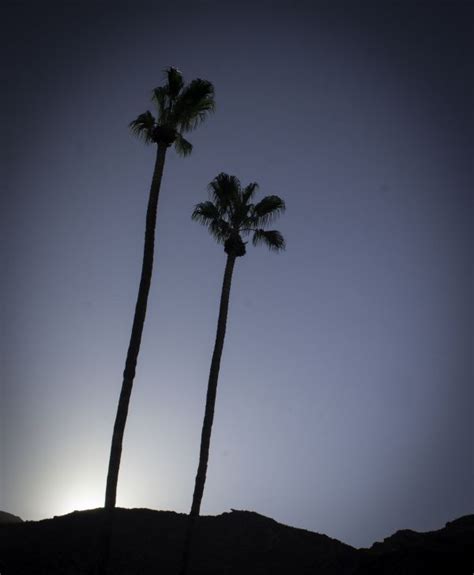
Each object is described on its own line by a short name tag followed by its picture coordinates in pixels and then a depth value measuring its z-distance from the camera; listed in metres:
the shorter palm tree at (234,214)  20.27
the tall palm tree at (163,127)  15.82
